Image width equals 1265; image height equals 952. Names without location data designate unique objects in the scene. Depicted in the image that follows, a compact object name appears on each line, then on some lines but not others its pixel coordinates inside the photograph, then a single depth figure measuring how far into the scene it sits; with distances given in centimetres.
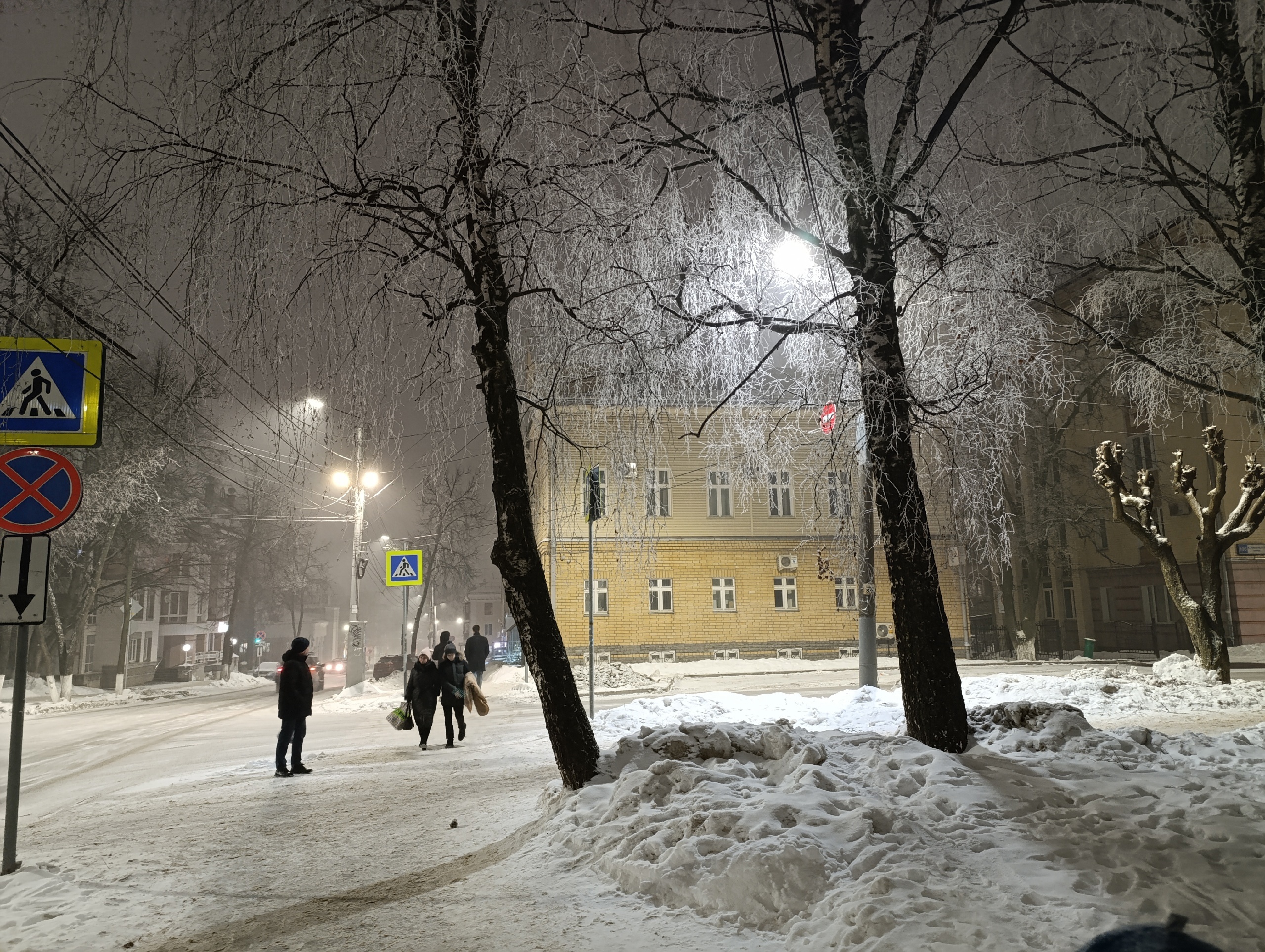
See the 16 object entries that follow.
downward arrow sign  566
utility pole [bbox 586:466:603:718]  727
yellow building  3030
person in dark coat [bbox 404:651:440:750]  1134
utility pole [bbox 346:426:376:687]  2184
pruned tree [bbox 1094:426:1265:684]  1448
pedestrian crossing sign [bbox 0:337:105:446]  603
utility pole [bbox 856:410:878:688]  1337
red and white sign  766
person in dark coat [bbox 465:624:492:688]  1769
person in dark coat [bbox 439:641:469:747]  1147
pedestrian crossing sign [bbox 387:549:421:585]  1794
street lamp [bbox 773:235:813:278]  744
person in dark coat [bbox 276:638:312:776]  947
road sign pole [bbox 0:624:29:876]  530
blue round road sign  581
